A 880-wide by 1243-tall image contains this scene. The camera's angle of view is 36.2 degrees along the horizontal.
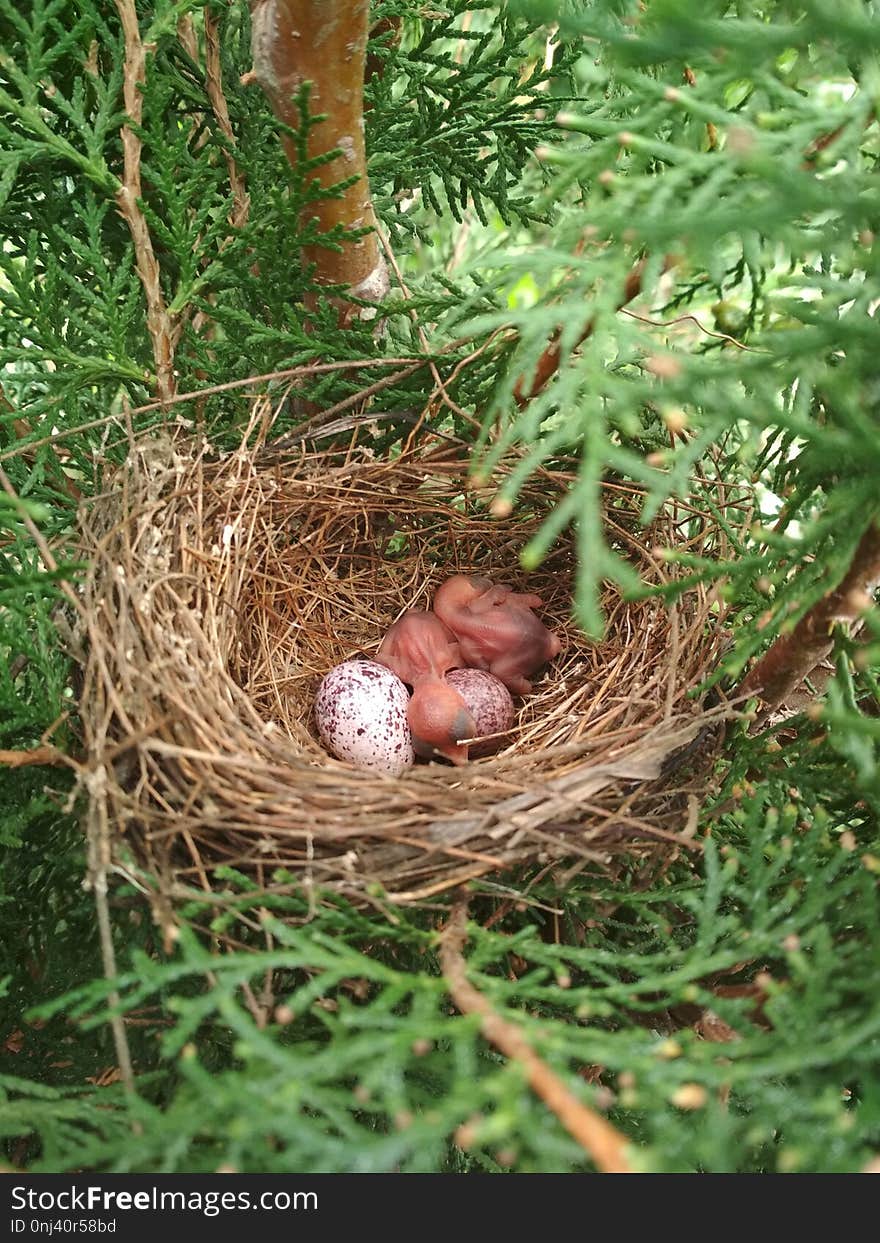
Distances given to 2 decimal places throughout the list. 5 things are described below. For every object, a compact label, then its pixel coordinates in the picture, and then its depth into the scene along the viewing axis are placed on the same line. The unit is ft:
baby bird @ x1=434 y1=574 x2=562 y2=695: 0.74
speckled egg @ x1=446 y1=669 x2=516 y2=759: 0.72
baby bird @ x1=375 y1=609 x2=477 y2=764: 0.70
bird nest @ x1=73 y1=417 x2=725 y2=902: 0.56
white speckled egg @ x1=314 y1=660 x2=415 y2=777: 0.70
